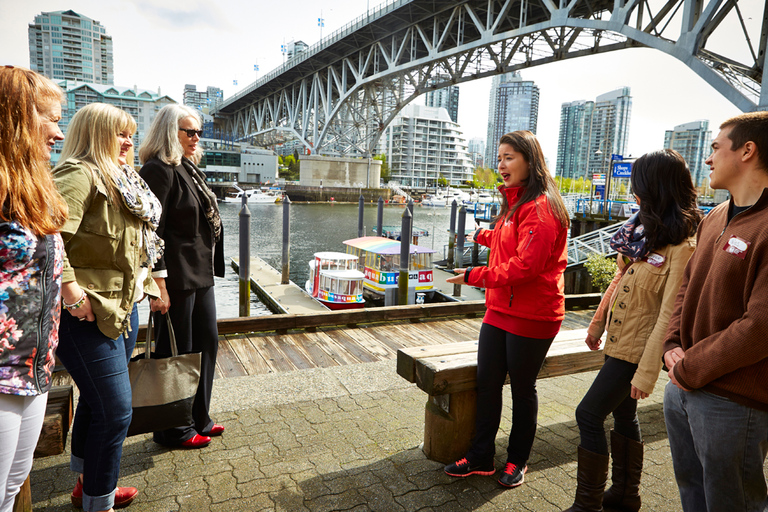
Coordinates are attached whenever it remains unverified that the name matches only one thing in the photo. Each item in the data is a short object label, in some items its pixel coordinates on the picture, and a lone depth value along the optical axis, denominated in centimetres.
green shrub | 1048
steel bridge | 1497
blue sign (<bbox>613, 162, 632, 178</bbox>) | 1900
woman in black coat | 260
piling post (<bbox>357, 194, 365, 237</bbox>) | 2366
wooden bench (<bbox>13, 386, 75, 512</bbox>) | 183
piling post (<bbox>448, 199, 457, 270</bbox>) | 2225
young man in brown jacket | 142
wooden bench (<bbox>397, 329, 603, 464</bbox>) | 254
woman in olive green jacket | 184
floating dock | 1143
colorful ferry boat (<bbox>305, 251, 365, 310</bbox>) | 1188
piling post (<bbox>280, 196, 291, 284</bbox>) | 1402
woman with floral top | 128
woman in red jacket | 233
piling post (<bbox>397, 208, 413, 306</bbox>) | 1157
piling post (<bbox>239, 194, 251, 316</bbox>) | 949
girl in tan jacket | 203
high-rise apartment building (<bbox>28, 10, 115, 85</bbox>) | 13188
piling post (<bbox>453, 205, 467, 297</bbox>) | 1912
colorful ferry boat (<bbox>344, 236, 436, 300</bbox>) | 1288
